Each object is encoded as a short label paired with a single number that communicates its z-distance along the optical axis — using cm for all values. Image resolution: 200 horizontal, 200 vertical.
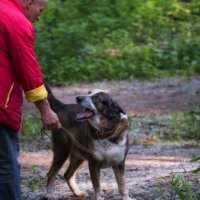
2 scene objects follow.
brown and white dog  1022
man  710
